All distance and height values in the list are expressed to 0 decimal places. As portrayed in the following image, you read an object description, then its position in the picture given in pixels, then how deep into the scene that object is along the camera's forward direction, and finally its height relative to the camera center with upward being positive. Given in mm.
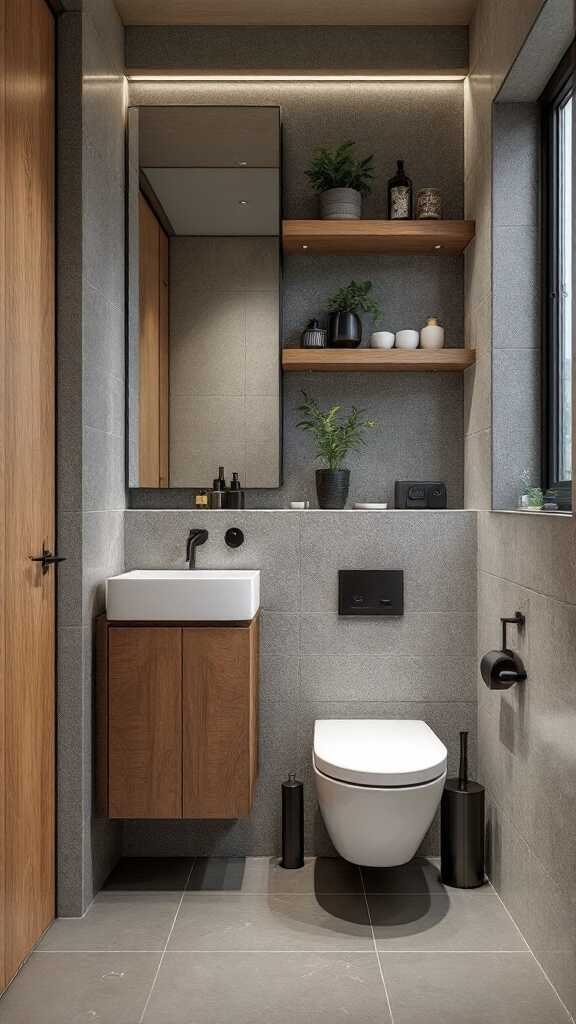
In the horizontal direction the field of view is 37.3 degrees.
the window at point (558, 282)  2441 +672
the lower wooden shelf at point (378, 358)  2844 +522
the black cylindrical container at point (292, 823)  2699 -982
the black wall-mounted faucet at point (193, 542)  2781 -93
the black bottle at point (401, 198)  2934 +1089
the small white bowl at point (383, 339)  2938 +600
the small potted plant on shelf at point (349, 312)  2963 +708
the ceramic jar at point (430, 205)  2912 +1053
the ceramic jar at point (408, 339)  2938 +600
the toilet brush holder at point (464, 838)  2541 -971
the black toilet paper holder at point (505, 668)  2244 -413
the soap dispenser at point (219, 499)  2938 +50
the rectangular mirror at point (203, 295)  2979 +766
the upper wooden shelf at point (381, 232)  2855 +942
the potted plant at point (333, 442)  2926 +254
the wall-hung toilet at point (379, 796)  2148 -719
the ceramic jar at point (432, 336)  2953 +615
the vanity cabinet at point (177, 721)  2438 -593
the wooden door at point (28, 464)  1983 +123
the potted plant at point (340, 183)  2914 +1147
